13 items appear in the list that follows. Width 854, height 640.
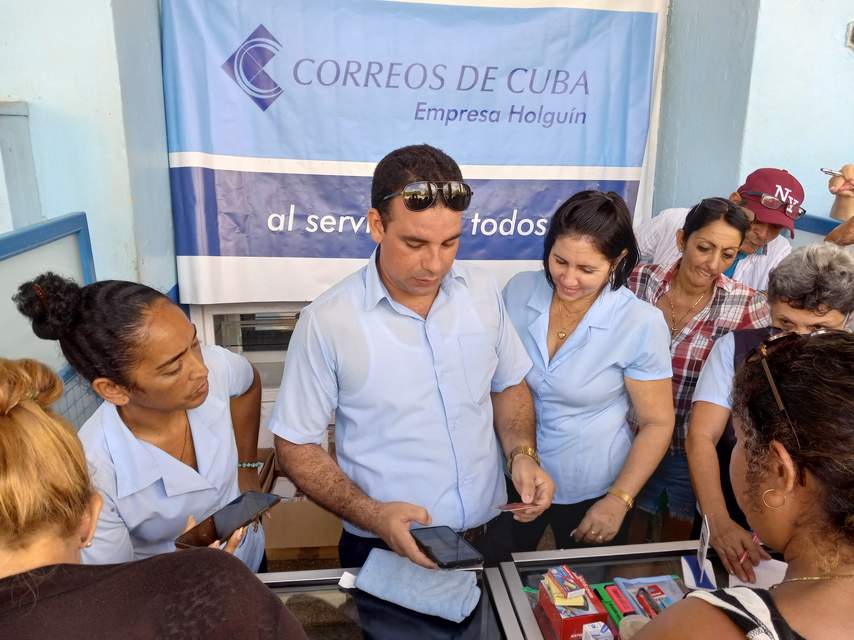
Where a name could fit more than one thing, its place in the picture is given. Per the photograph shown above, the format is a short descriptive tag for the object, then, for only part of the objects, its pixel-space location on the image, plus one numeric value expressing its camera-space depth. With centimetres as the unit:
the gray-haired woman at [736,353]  153
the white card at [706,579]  135
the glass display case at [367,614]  119
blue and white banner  270
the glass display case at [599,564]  134
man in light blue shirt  137
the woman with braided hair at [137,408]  122
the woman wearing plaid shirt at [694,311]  194
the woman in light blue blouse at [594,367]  164
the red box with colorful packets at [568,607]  117
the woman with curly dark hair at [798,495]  76
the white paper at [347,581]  130
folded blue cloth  120
